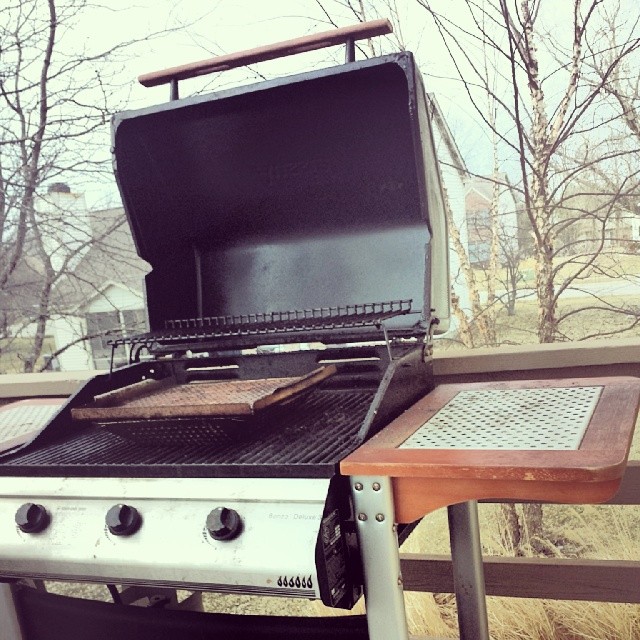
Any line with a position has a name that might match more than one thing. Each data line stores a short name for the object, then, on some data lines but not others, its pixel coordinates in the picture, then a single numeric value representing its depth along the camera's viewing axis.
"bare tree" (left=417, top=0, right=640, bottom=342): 2.45
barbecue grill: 0.88
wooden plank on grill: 1.00
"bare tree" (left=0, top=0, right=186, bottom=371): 3.46
